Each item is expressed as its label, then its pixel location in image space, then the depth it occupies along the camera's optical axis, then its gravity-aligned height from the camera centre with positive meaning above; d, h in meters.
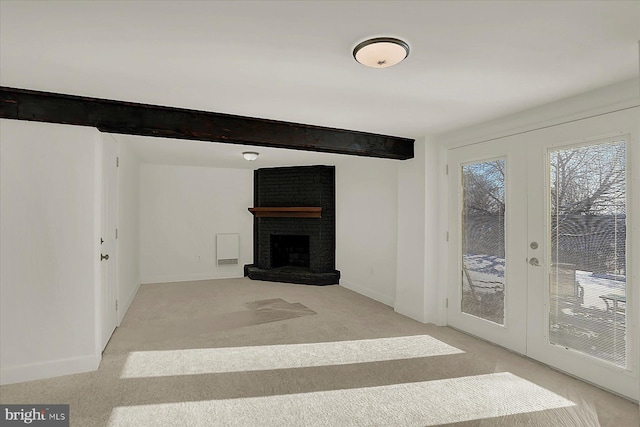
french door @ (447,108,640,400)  2.43 -0.23
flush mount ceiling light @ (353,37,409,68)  1.78 +0.89
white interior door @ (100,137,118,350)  3.23 -0.22
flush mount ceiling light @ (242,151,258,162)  4.95 +0.91
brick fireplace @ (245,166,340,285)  6.29 -0.09
